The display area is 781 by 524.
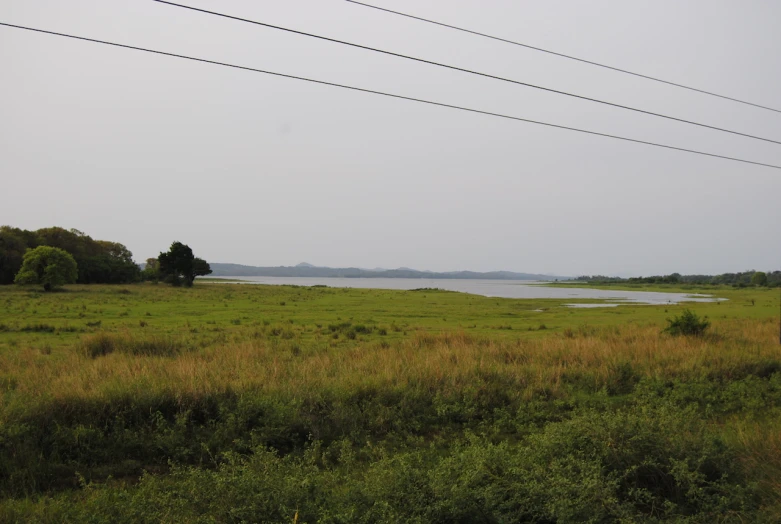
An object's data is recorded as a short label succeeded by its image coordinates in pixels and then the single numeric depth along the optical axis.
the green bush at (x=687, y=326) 19.69
